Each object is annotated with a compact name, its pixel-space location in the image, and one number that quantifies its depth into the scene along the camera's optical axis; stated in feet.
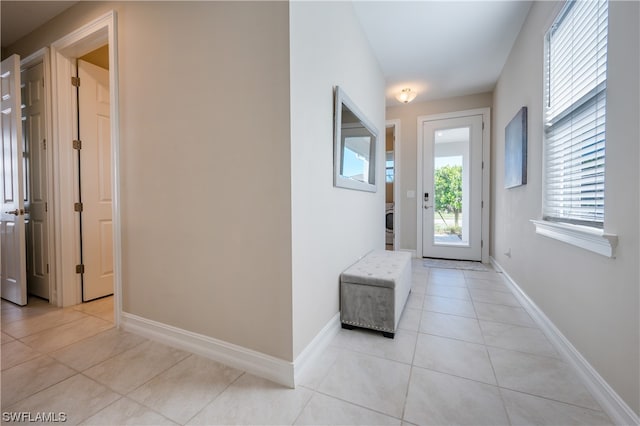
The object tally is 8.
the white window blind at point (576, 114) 4.66
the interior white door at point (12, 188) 7.94
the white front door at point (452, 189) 14.02
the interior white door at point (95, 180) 8.41
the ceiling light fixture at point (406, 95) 13.34
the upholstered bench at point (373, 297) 6.19
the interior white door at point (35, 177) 8.38
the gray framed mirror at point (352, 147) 6.45
